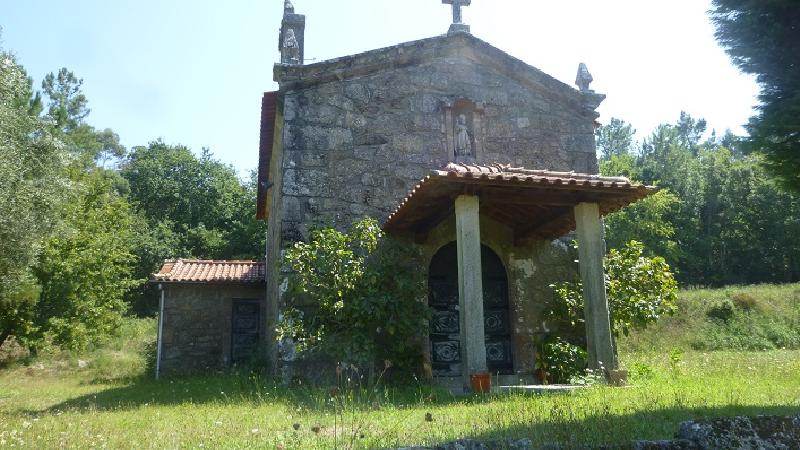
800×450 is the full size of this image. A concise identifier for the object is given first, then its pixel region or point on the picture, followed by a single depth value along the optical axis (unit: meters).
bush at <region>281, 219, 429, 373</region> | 7.97
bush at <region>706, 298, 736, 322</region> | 21.67
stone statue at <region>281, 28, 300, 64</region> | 9.79
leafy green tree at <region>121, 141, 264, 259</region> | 33.31
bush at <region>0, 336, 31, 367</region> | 17.57
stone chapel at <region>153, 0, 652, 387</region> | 8.02
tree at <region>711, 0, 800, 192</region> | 5.43
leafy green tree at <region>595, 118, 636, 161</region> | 50.66
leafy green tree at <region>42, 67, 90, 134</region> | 30.97
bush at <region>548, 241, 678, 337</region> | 8.97
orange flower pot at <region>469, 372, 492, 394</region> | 7.00
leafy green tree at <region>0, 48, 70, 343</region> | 11.90
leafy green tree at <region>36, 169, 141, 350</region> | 14.44
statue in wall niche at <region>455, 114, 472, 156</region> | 10.13
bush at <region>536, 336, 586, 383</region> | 8.89
